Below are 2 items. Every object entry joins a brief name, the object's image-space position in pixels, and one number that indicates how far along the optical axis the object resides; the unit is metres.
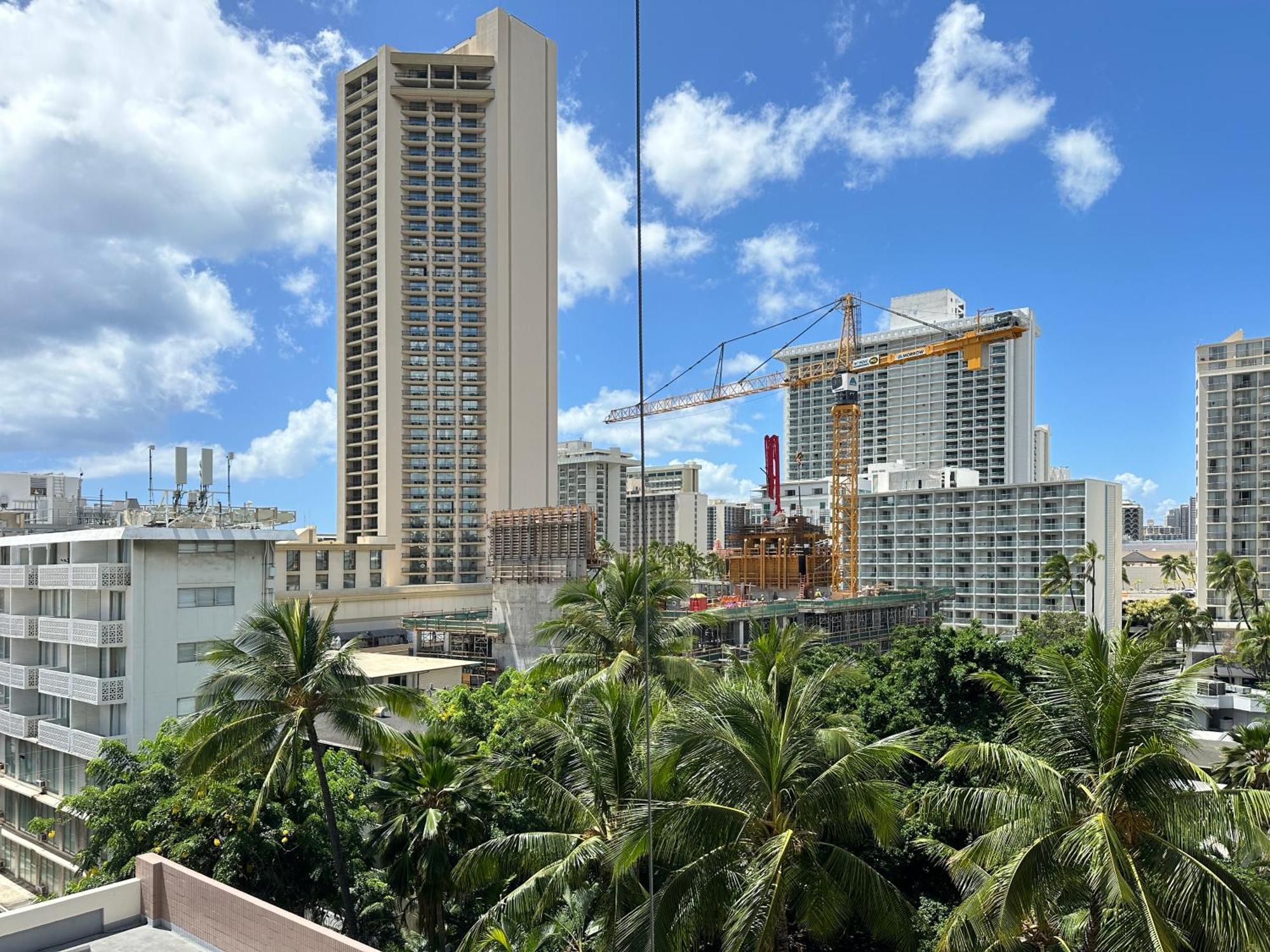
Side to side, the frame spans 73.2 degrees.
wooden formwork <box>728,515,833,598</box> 60.31
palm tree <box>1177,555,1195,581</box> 92.19
